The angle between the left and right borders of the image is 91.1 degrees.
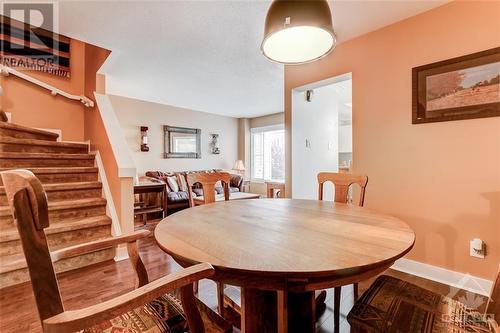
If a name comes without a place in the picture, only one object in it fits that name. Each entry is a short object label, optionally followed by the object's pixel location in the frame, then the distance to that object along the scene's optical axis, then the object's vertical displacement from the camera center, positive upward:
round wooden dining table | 0.77 -0.30
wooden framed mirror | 5.57 +0.60
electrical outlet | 1.91 -0.65
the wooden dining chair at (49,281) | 0.60 -0.32
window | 6.67 +0.38
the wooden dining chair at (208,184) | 2.10 -0.15
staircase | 2.15 -0.34
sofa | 4.53 -0.45
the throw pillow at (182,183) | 4.96 -0.33
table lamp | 6.56 +0.02
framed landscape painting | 1.84 +0.63
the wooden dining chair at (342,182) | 1.86 -0.13
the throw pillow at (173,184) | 4.85 -0.34
